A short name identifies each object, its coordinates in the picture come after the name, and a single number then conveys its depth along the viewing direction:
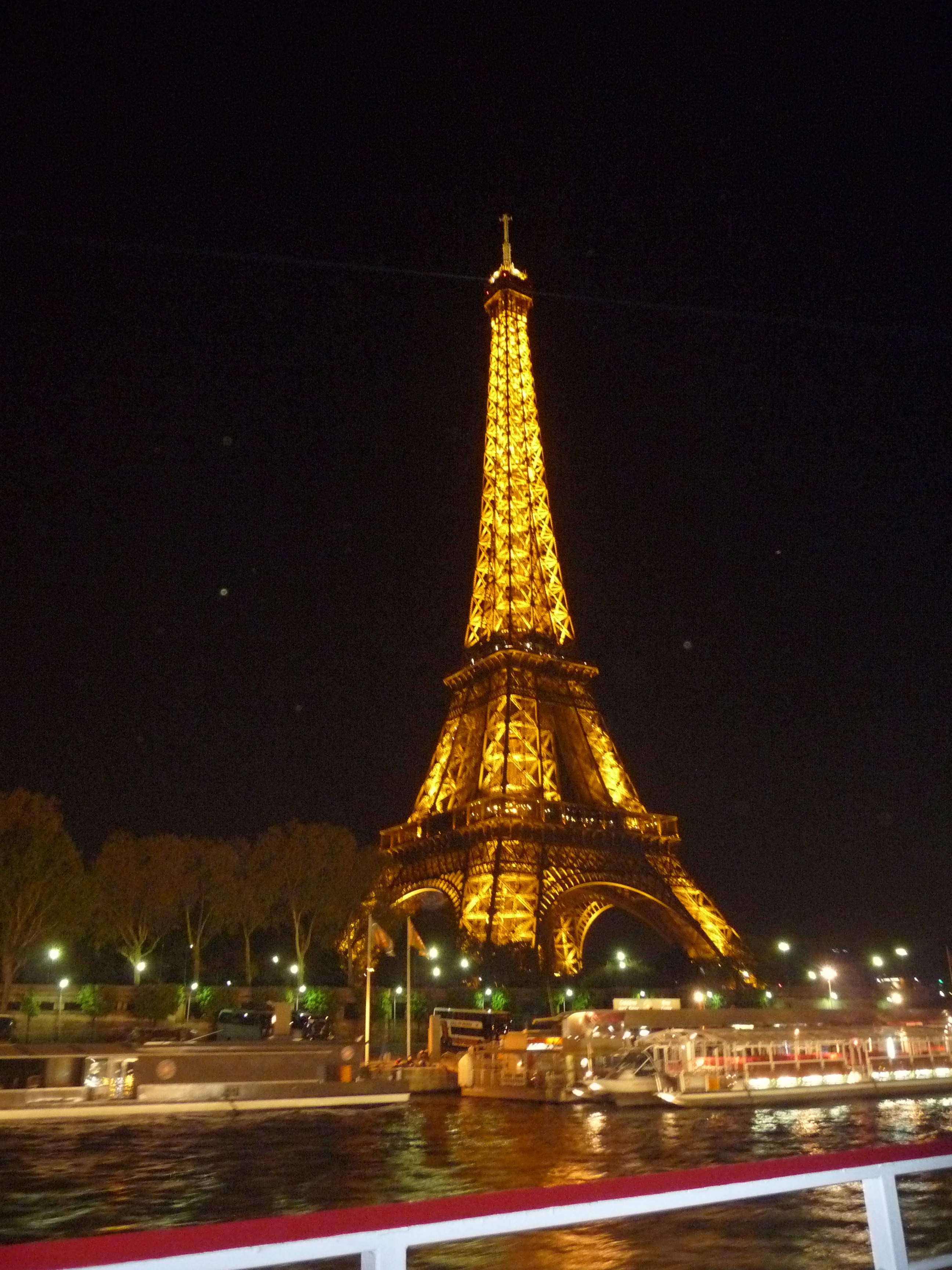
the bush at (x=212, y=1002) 45.88
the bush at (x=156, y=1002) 41.53
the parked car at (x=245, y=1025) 37.62
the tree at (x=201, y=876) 50.59
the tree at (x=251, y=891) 50.72
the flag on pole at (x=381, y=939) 31.22
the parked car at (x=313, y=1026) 39.00
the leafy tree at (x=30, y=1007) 41.38
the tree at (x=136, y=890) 49.50
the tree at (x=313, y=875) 50.97
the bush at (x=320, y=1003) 44.69
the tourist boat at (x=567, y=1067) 25.22
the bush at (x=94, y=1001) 43.81
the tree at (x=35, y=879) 41.31
